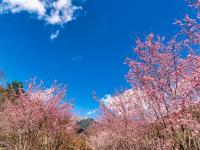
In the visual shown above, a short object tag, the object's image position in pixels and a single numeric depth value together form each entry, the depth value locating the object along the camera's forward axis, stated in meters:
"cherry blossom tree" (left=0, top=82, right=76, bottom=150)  10.65
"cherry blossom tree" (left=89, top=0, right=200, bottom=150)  5.29
